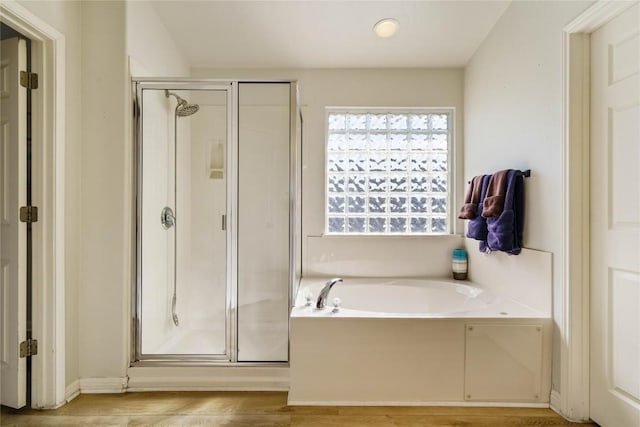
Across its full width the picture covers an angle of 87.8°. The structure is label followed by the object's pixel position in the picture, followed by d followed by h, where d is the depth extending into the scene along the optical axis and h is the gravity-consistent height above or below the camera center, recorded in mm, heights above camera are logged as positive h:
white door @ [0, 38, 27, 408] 1600 -40
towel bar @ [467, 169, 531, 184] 1880 +223
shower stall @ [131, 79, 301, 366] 1926 -83
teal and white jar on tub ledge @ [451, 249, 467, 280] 2570 -410
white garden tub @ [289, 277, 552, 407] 1684 -753
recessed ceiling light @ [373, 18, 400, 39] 2218 +1247
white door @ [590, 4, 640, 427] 1377 -42
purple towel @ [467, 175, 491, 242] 2119 -66
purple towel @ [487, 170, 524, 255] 1892 -46
